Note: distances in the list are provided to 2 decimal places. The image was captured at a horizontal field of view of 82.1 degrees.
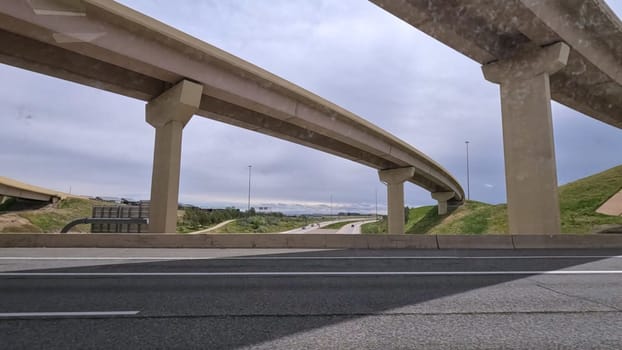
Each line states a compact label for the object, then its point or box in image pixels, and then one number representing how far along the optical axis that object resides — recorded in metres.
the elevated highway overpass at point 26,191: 48.36
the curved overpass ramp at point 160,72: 12.36
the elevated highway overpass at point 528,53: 13.62
